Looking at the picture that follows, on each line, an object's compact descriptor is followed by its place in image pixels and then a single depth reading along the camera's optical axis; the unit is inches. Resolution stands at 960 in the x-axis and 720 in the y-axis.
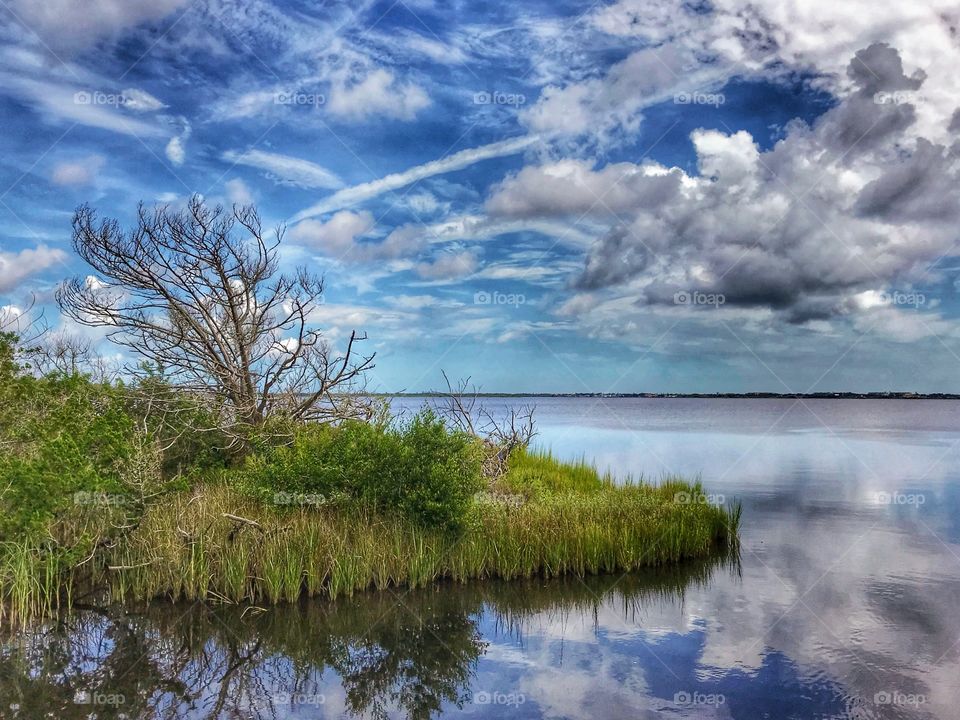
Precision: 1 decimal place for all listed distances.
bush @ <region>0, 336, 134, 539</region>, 494.9
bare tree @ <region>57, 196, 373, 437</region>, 719.7
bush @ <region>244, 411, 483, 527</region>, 569.3
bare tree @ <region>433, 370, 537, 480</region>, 832.9
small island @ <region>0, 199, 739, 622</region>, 514.6
